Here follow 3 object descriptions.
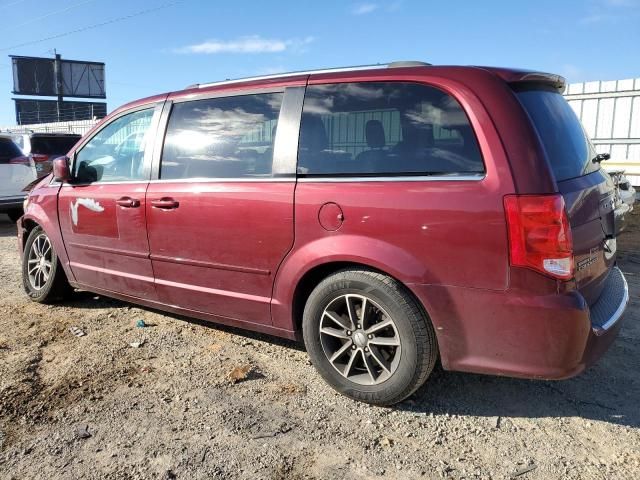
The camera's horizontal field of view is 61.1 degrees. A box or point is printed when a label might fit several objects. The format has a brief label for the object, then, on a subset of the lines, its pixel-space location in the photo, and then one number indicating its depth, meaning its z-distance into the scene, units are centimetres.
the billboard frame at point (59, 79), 4450
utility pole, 4431
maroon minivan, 257
